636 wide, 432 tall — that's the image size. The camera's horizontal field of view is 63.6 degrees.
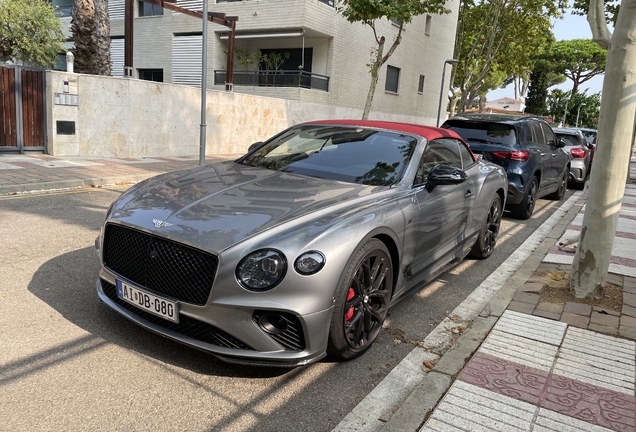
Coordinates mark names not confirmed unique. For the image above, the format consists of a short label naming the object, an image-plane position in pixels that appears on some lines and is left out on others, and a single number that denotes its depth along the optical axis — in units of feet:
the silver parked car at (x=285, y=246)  9.24
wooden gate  36.94
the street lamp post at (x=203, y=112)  36.35
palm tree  47.52
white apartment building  68.85
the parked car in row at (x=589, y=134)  55.63
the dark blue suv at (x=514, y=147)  27.14
